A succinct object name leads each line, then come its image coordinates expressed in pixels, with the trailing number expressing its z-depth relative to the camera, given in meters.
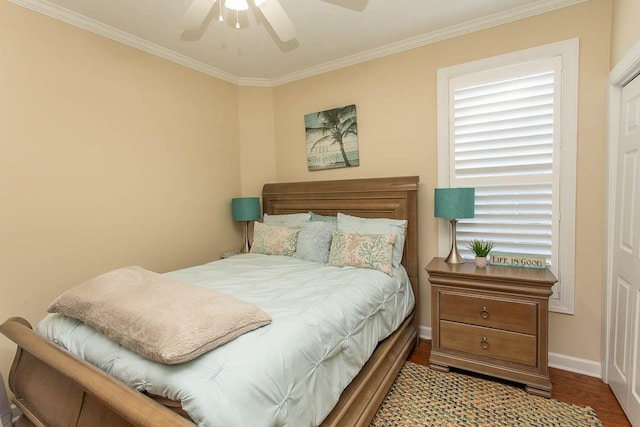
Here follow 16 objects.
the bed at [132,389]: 1.00
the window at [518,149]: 2.27
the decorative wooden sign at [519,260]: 2.25
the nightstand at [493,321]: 2.02
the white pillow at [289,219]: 3.11
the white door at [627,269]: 1.71
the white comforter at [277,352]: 1.03
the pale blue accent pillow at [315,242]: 2.73
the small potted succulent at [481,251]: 2.34
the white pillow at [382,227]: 2.56
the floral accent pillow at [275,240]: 2.91
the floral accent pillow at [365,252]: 2.36
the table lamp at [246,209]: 3.36
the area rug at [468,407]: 1.80
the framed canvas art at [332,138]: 3.17
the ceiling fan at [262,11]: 1.64
